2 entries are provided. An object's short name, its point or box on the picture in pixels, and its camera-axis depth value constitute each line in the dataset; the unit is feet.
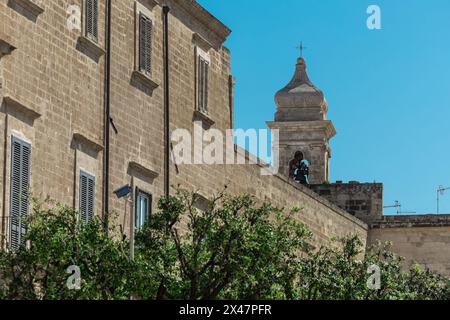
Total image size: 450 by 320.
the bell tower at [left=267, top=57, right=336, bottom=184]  273.95
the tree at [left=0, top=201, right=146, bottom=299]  121.90
